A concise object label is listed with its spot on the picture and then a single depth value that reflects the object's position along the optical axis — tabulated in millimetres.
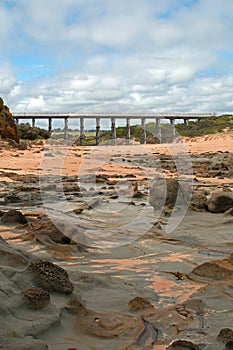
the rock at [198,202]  7605
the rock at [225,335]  2741
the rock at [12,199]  8141
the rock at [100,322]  2912
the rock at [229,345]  2674
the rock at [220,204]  7352
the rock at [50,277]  3301
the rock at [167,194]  7793
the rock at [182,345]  2592
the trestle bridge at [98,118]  41688
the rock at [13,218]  6004
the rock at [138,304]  3335
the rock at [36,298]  2971
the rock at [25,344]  2355
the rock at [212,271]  4105
